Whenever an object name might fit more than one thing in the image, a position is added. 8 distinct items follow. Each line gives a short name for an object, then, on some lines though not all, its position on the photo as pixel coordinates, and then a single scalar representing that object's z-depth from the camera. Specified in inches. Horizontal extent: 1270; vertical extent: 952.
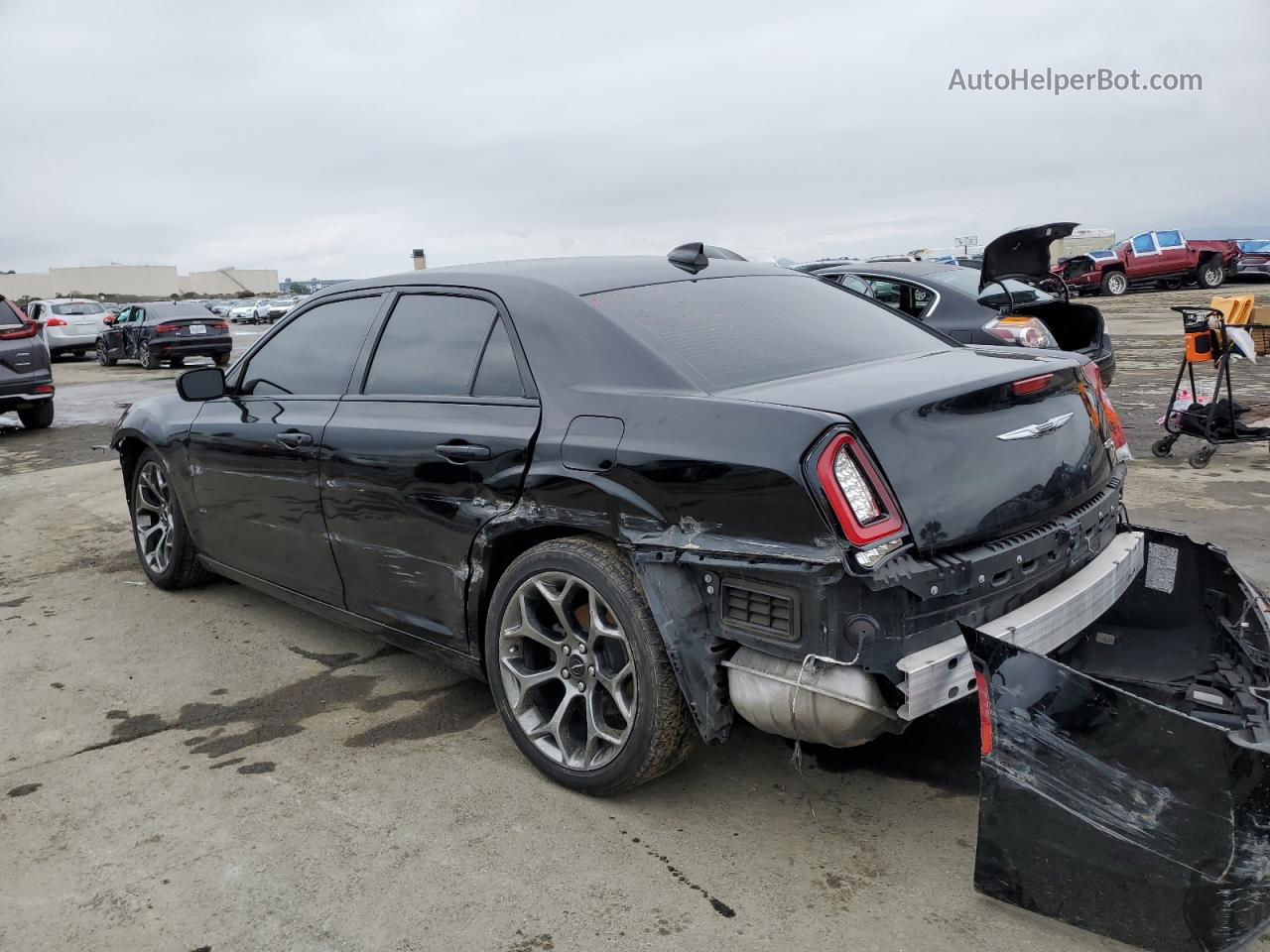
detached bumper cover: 84.0
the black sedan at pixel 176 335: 844.6
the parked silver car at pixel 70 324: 1007.6
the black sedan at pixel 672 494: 98.6
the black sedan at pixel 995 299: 294.2
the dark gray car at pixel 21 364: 459.2
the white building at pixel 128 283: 3735.2
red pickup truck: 1104.2
